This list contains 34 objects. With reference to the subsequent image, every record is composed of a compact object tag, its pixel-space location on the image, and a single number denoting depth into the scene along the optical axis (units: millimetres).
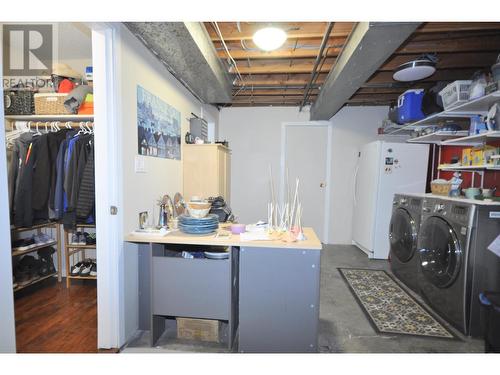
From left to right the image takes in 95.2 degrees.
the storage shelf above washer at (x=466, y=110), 1920
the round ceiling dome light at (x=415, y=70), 2170
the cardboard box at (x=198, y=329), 1670
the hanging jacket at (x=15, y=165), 2064
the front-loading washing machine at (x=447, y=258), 1705
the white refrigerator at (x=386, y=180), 3188
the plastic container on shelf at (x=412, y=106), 2805
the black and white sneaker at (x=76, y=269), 2402
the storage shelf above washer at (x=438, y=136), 2617
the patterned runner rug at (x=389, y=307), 1847
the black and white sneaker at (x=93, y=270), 2398
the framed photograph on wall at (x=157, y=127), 1839
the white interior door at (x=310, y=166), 4113
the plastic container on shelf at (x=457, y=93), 2158
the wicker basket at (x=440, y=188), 2433
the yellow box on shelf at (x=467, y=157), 2334
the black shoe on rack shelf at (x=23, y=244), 2231
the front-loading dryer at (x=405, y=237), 2383
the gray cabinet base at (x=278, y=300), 1442
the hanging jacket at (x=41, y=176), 2041
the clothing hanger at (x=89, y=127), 2151
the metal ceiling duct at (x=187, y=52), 1550
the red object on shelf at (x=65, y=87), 2176
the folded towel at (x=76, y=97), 2025
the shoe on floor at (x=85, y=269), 2400
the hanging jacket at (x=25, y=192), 2002
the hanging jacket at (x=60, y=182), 2039
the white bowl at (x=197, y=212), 1770
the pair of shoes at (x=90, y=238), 2352
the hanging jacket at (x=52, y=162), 2074
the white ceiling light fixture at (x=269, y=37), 1698
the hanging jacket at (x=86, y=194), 1948
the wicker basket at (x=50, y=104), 2107
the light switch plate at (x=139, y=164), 1774
